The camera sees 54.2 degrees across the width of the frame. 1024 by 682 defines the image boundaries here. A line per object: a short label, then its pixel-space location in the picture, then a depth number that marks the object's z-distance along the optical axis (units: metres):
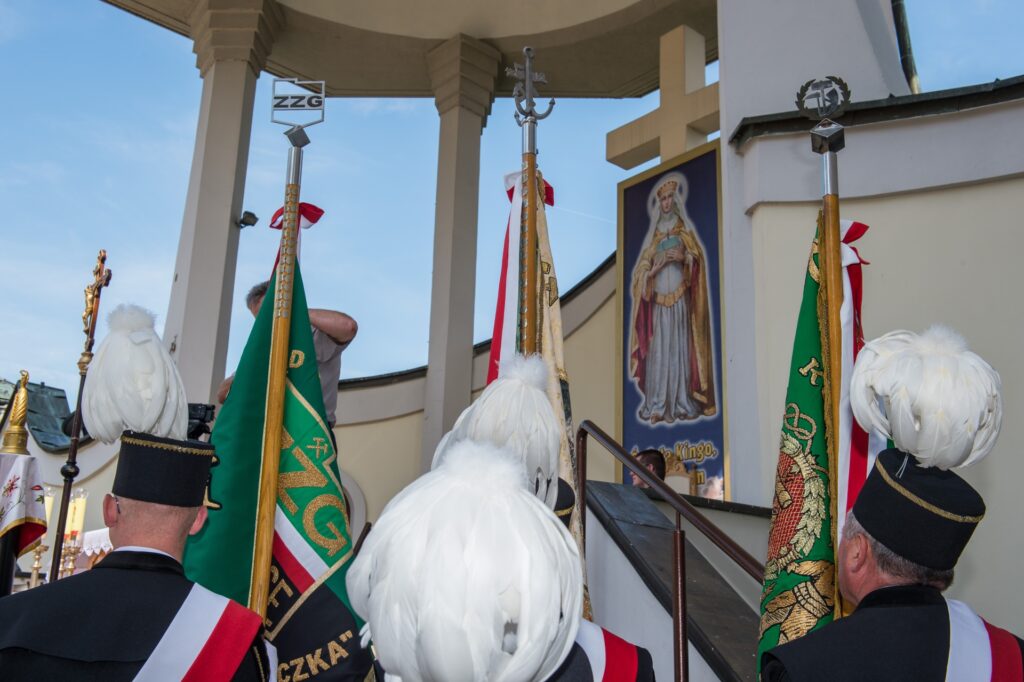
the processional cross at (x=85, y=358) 4.32
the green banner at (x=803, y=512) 3.01
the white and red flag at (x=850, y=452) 3.03
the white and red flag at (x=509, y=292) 4.36
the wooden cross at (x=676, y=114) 7.53
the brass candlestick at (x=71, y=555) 6.61
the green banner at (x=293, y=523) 2.92
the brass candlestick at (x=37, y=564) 6.08
